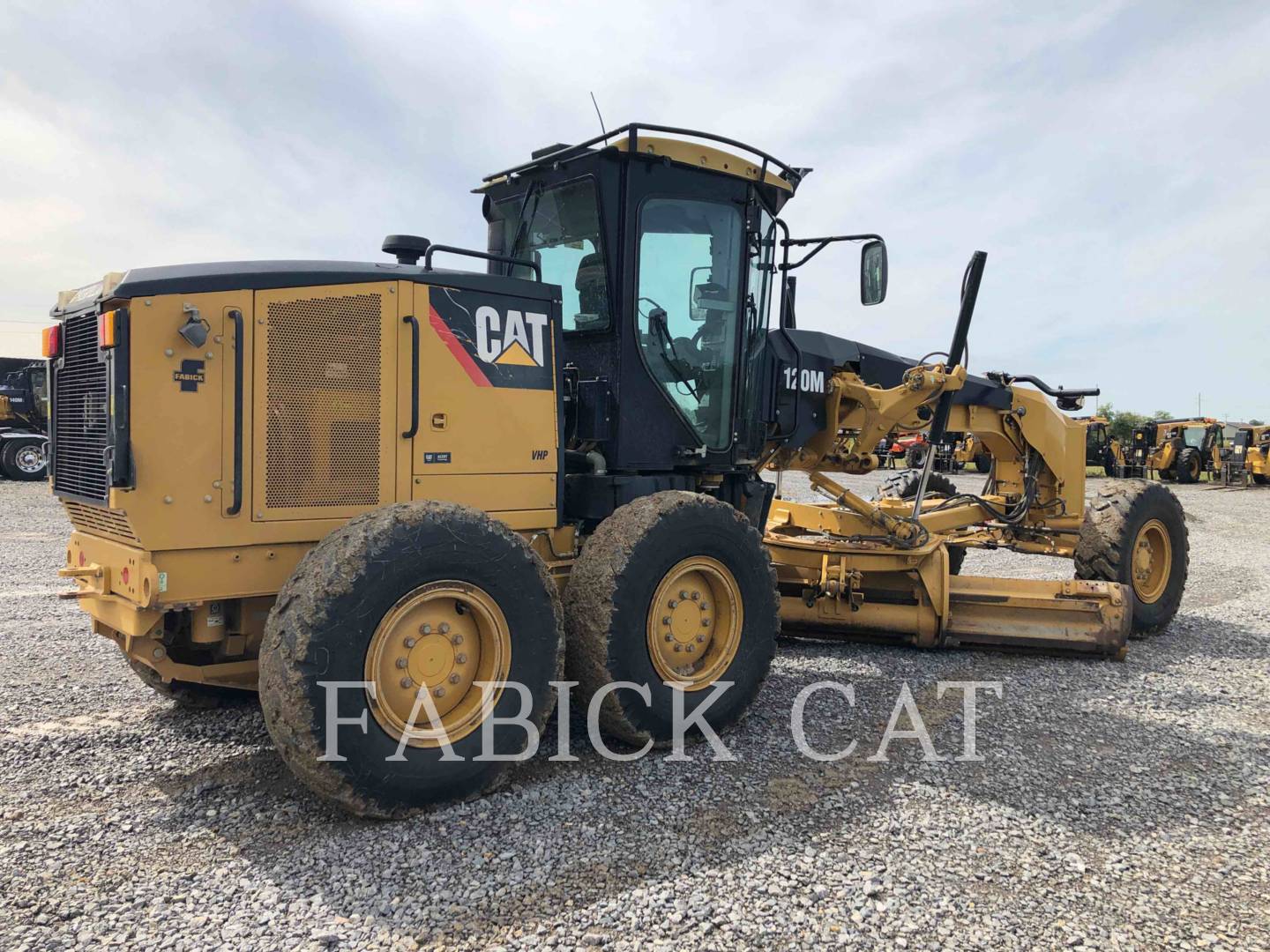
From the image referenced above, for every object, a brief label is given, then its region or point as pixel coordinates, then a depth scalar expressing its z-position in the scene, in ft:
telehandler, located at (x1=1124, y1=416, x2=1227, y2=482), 109.70
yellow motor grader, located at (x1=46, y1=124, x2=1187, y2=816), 11.38
